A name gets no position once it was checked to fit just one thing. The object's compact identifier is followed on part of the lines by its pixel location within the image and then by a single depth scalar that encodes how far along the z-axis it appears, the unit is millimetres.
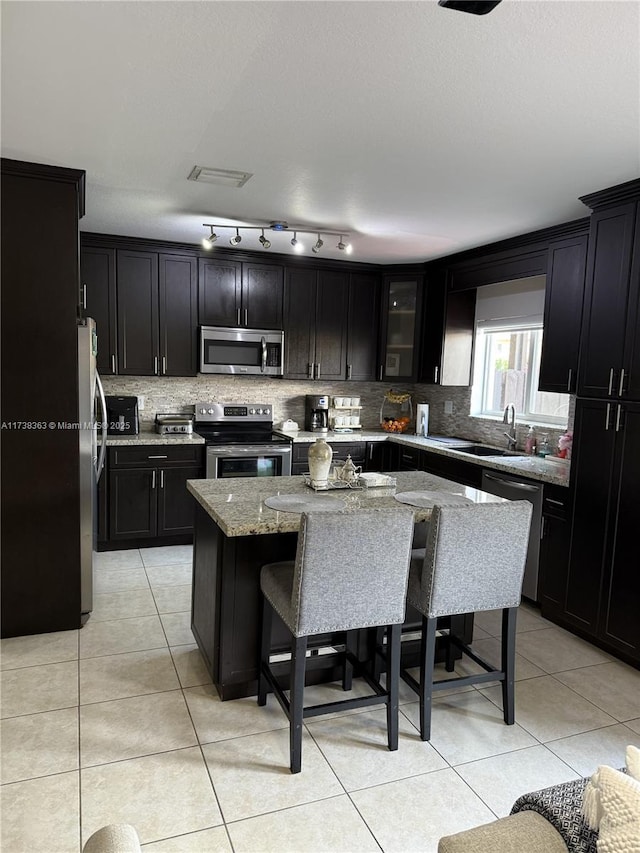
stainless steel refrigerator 3256
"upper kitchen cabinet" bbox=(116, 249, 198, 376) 4887
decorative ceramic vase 2969
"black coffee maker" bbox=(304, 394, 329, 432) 5758
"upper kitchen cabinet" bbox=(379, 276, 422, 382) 5641
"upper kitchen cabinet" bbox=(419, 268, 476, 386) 5312
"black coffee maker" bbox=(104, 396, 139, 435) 4875
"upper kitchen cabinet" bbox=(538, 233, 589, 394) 3762
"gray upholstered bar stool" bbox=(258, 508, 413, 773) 2166
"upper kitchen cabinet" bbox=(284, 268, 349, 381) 5500
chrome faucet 4770
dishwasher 3812
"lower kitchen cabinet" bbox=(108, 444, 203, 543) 4664
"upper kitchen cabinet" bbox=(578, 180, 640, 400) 3107
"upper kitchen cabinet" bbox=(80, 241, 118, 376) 4746
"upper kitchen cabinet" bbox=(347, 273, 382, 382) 5699
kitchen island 2621
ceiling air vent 3076
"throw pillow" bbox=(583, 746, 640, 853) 1005
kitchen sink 4883
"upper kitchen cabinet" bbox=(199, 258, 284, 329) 5158
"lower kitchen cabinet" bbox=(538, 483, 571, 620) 3578
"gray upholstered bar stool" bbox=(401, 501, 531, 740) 2361
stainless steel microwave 5164
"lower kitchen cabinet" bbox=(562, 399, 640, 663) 3107
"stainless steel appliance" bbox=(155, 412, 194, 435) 5035
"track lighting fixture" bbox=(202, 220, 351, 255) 4088
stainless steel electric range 4922
